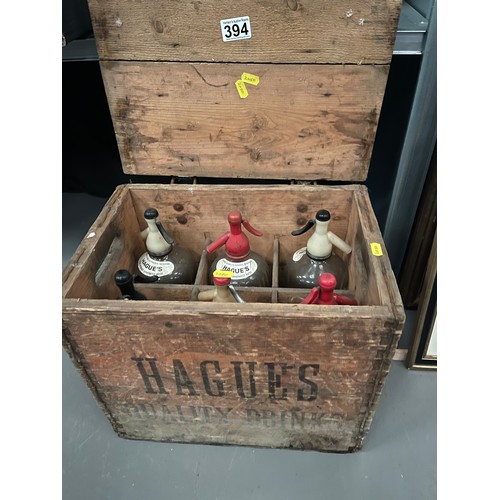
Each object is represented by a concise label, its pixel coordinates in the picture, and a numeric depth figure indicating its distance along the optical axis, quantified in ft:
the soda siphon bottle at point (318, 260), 3.01
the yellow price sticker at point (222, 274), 2.57
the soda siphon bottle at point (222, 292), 2.57
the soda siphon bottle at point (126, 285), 2.65
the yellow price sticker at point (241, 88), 3.09
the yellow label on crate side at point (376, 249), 2.65
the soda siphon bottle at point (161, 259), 3.16
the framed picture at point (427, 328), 3.36
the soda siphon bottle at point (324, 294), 2.43
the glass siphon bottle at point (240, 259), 3.05
